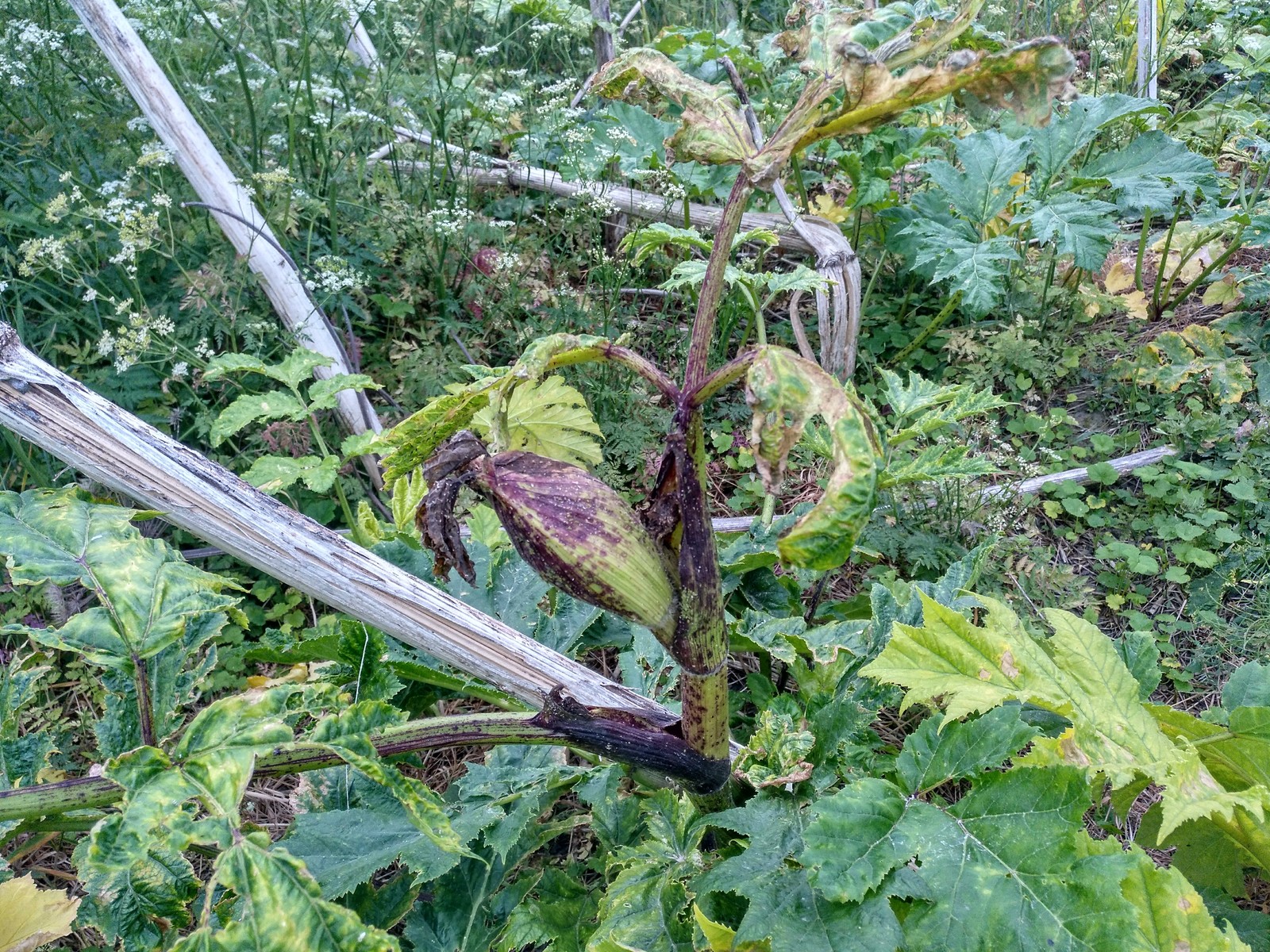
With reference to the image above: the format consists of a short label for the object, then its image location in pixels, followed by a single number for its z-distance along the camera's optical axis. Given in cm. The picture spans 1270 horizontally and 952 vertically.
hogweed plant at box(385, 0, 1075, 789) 81
